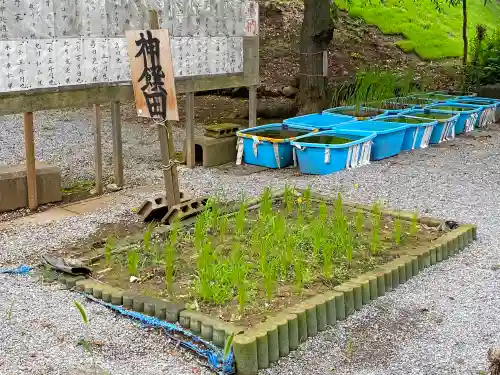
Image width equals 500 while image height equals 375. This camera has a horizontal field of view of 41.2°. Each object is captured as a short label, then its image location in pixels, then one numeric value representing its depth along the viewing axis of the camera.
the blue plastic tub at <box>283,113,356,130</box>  7.77
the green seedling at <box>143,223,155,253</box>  4.40
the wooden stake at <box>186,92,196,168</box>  6.87
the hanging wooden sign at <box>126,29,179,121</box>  4.90
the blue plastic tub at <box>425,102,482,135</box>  8.74
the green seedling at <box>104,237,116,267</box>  4.25
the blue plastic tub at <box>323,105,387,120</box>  8.60
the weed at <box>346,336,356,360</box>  3.32
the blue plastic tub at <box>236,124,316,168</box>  7.09
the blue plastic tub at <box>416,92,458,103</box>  9.60
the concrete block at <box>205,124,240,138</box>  7.35
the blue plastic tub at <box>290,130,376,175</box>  6.76
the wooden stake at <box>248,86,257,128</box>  7.53
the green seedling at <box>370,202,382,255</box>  4.41
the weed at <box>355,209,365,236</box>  4.65
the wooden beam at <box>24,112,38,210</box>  5.51
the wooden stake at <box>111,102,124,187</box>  6.19
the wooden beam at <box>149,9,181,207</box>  4.97
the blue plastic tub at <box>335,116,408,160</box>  7.36
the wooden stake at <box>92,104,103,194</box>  6.11
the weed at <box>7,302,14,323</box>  3.58
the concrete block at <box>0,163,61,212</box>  5.65
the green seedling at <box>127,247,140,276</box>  4.05
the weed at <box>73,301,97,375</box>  2.94
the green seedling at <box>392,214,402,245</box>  4.62
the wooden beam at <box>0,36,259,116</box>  5.21
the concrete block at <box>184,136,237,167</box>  7.14
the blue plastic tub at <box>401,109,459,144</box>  8.21
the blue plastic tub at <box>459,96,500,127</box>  9.66
